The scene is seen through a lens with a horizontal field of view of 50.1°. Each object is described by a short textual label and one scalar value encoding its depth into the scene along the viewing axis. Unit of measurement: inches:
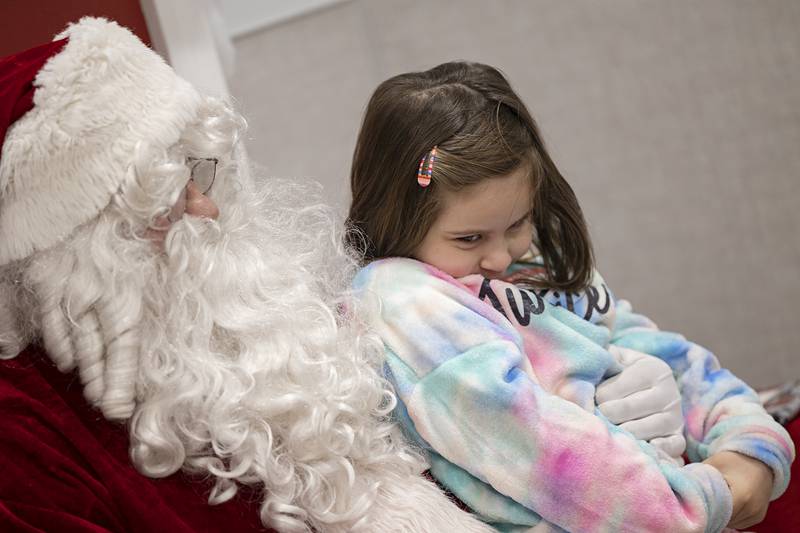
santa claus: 42.8
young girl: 46.4
